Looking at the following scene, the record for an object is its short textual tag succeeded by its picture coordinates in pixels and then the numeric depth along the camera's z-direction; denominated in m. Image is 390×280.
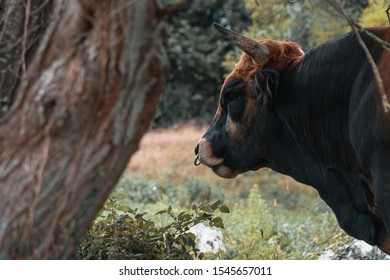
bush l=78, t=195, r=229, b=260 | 12.31
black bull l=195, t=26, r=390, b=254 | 10.66
